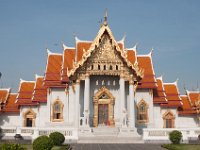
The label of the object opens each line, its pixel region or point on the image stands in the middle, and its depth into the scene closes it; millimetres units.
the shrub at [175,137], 21500
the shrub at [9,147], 10266
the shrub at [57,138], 19297
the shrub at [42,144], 13844
